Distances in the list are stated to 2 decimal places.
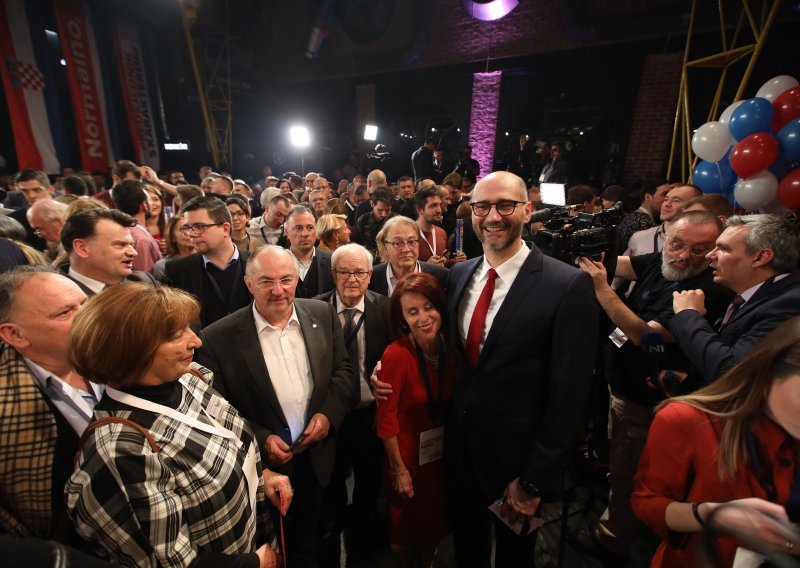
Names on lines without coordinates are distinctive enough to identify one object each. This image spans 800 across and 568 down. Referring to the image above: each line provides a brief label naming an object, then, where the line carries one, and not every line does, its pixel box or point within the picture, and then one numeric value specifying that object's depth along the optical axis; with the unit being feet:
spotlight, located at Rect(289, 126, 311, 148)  33.50
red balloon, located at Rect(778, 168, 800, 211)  9.55
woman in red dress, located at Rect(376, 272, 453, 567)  5.64
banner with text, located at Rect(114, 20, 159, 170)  29.73
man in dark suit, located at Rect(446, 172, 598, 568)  4.82
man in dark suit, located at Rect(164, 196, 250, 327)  8.04
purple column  28.91
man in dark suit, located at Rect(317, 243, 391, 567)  6.95
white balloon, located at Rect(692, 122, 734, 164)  11.51
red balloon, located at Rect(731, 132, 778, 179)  9.95
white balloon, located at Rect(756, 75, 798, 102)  10.63
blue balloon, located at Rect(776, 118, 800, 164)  9.54
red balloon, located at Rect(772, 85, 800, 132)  10.03
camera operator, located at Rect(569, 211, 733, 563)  6.30
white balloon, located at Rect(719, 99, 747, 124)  11.72
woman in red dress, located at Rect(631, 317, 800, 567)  3.11
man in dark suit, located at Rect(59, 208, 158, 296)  6.47
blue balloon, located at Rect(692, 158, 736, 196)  11.93
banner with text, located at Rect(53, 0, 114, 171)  25.84
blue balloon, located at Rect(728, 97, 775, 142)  10.27
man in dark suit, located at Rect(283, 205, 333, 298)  9.79
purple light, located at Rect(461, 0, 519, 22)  26.84
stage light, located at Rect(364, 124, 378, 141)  33.35
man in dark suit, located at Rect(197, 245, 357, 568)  5.72
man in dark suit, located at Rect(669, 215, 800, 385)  4.88
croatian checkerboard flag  22.57
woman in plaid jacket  3.23
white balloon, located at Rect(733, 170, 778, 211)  10.07
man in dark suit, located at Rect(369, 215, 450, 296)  8.38
